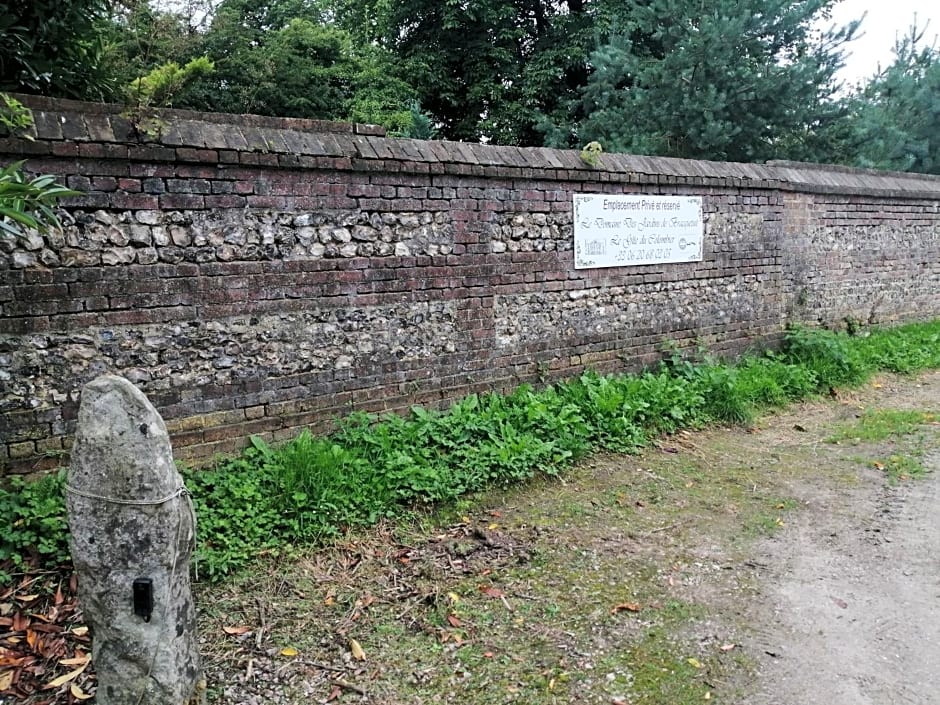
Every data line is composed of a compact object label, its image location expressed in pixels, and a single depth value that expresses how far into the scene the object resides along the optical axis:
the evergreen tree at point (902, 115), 13.67
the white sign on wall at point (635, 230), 6.53
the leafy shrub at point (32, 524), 3.45
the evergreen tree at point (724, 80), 11.85
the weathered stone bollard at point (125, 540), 2.55
